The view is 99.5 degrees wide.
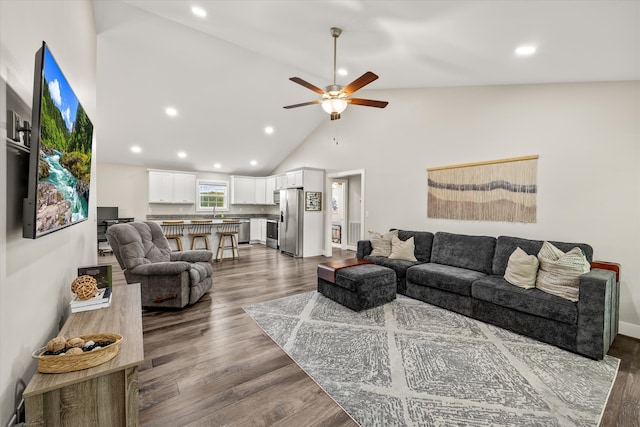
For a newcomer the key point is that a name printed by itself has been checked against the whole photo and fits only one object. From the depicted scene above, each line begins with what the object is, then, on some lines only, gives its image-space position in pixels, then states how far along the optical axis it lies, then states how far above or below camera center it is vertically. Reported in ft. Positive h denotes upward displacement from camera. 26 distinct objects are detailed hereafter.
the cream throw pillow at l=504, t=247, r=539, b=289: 9.41 -2.02
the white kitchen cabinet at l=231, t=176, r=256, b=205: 28.89 +2.06
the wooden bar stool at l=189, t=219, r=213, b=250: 20.17 -1.76
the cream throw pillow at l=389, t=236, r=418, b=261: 13.85 -1.99
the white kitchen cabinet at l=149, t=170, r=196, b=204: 25.00 +2.02
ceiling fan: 9.31 +4.24
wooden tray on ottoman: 11.99 -2.57
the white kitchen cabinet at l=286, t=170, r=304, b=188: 22.55 +2.66
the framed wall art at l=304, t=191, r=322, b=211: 22.41 +0.79
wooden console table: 3.48 -2.63
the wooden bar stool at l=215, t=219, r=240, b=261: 20.84 -1.99
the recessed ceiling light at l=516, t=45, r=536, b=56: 8.39 +5.19
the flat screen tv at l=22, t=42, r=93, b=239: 3.67 +0.86
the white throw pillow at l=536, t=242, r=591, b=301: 8.38 -1.87
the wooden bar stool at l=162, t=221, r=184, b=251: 19.52 -1.72
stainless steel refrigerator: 22.36 -0.92
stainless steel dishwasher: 28.53 -2.42
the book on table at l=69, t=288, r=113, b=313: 6.02 -2.19
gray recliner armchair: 10.79 -2.66
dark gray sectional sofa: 7.80 -2.78
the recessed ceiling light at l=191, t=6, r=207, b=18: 9.86 +7.37
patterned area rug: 5.81 -4.24
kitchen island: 20.58 -1.74
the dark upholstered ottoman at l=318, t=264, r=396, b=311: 11.08 -3.24
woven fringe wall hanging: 11.73 +1.07
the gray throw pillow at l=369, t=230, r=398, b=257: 14.61 -1.76
